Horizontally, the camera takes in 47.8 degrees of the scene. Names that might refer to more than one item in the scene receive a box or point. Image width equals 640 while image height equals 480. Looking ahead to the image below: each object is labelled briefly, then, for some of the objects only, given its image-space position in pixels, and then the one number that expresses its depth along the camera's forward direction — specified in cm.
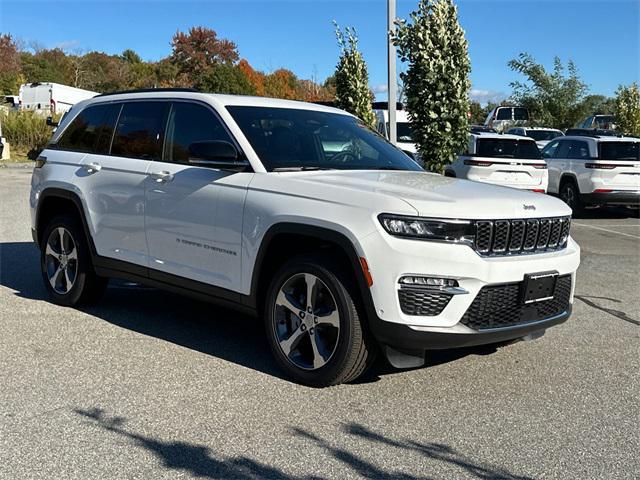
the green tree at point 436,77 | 1116
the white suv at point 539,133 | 2575
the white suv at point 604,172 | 1430
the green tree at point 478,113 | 5095
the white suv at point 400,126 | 1838
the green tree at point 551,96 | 2956
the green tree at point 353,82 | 1689
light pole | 1233
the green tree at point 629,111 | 2827
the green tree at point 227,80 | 5800
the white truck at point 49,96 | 3456
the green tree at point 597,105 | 3203
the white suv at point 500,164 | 1386
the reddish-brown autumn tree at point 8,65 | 5409
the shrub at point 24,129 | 2716
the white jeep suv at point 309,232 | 407
